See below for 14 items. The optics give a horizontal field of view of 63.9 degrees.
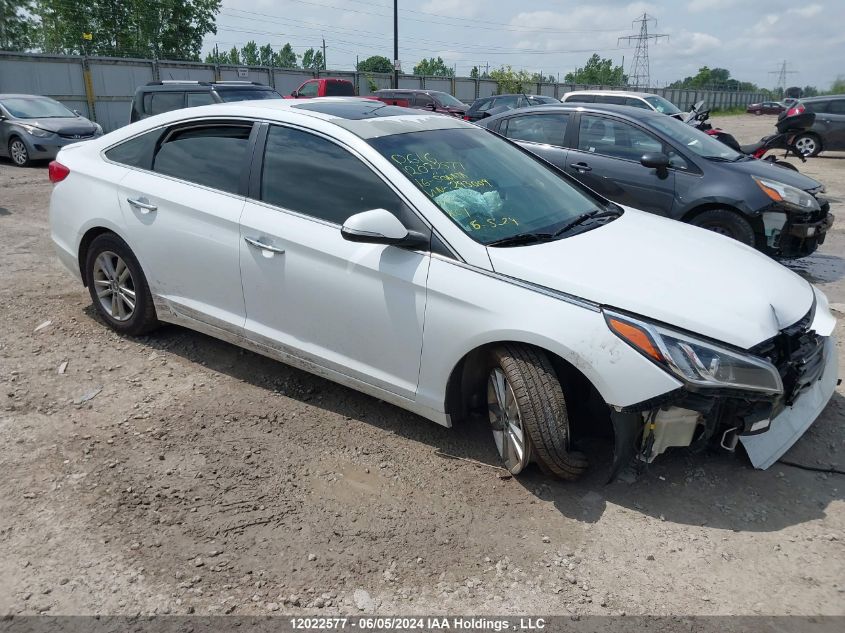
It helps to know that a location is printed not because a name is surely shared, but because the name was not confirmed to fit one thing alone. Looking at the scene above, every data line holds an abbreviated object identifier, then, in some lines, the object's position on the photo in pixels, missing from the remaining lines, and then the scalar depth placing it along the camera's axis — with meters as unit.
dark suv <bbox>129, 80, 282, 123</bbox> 13.46
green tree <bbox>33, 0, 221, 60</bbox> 39.88
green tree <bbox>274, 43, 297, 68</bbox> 77.47
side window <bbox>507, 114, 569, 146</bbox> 7.79
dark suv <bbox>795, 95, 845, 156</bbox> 17.83
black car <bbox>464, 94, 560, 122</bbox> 18.84
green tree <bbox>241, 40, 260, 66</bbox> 87.34
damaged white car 2.92
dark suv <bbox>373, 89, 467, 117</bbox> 20.67
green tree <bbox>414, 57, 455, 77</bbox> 71.94
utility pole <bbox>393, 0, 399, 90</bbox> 30.73
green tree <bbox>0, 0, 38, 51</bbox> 43.06
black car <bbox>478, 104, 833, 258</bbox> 6.64
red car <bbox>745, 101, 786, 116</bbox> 53.53
